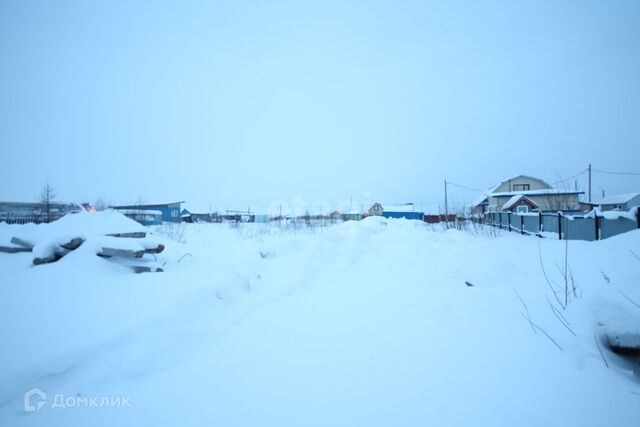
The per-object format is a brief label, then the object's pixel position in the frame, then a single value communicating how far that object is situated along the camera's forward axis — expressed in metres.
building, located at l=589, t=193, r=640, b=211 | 32.81
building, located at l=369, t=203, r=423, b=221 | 40.47
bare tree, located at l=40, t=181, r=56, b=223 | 27.00
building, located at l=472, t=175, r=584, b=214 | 27.69
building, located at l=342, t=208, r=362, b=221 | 39.62
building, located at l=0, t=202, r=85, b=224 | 26.16
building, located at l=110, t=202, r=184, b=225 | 41.98
